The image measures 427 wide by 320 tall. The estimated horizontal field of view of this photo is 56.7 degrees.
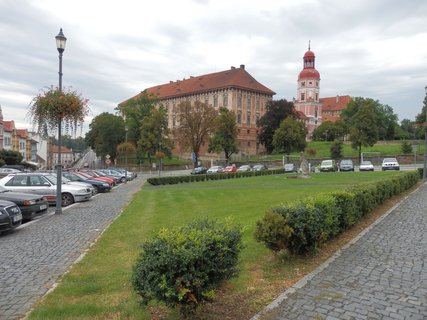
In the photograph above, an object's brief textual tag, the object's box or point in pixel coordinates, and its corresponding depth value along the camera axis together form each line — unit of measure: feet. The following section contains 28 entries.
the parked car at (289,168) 174.48
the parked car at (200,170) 200.44
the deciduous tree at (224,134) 238.68
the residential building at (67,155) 530.92
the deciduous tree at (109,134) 290.76
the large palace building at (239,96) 328.90
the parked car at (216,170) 191.39
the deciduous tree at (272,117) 287.89
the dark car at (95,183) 90.47
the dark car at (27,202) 43.60
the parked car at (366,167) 155.08
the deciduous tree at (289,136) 223.30
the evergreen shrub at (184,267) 13.05
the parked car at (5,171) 128.39
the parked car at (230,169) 194.54
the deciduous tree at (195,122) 236.02
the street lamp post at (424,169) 90.33
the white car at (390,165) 151.49
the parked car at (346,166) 159.63
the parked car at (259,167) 195.37
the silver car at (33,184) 59.88
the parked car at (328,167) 161.17
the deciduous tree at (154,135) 253.44
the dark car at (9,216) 35.60
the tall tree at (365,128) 188.85
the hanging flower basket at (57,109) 48.06
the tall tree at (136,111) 288.51
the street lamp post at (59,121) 49.06
